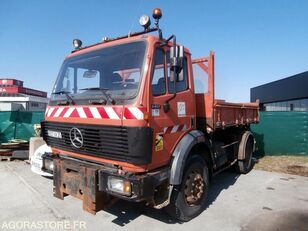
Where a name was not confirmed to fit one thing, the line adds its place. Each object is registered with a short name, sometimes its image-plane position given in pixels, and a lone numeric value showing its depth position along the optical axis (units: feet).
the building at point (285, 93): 79.82
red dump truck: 10.88
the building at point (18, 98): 69.92
